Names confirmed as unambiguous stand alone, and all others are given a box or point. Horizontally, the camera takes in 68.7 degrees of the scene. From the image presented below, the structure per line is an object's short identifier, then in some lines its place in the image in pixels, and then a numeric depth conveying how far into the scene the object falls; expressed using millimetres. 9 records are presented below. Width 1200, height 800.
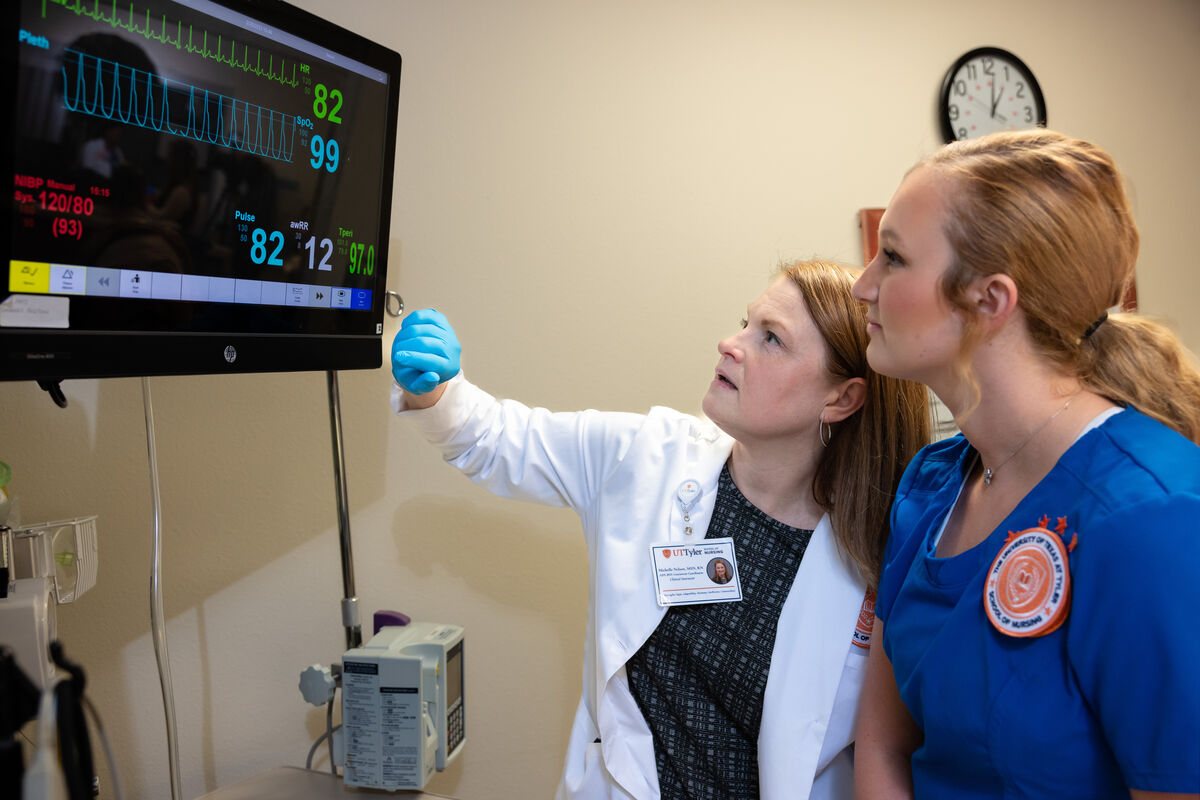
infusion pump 1420
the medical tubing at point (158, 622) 1399
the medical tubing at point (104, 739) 698
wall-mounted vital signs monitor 913
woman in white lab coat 1347
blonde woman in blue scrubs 825
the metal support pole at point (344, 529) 1525
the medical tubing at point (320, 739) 1510
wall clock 2219
